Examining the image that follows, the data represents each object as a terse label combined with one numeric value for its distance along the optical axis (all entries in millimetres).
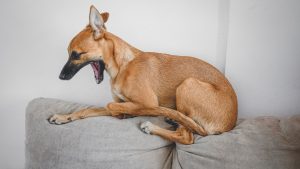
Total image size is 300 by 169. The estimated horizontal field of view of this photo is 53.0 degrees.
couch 1307
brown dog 1435
